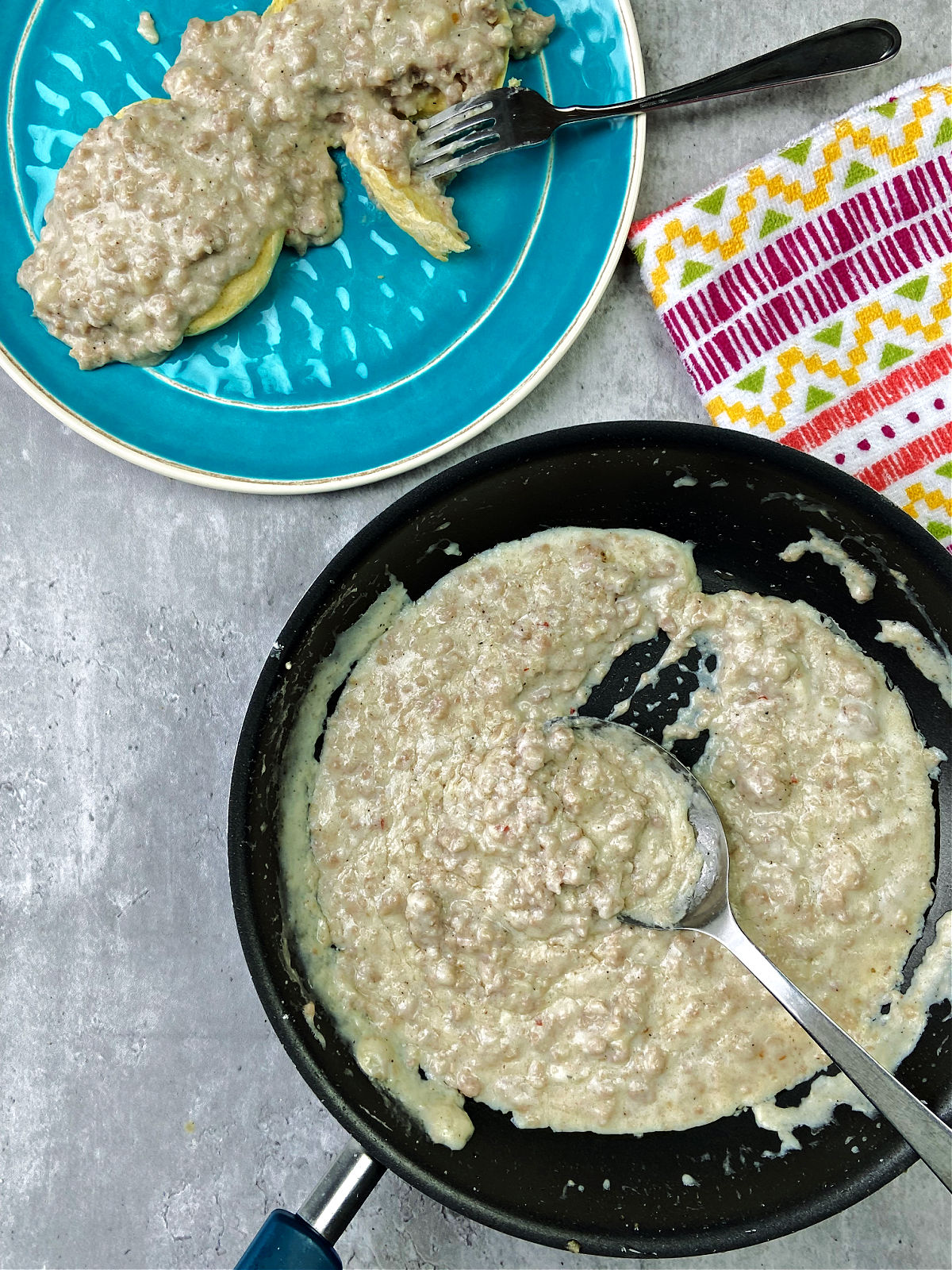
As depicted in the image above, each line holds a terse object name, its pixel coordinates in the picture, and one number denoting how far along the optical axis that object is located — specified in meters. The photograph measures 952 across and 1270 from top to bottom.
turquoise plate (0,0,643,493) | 0.43
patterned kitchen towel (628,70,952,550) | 0.42
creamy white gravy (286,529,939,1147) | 0.41
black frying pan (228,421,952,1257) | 0.39
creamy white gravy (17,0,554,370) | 0.41
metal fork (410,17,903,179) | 0.41
